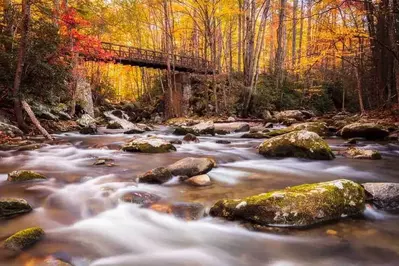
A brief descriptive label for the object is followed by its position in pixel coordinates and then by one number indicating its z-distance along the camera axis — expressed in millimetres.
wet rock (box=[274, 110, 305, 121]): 18022
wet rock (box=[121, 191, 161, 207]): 4085
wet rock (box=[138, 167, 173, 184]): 4938
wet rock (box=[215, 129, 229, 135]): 12930
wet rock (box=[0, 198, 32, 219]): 3467
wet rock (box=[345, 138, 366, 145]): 9298
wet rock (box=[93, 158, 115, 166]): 6508
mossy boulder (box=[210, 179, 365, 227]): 3236
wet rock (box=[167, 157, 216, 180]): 5188
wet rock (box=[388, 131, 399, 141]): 9602
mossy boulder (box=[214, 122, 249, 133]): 13323
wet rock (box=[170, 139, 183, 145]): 9622
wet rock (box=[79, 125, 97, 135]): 12875
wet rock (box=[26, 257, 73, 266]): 2490
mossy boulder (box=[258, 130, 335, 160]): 6699
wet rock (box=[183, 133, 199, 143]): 10375
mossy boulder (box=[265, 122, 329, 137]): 10531
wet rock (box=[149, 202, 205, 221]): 3636
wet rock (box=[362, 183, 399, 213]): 3719
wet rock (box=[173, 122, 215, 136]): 12680
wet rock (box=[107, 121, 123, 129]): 15841
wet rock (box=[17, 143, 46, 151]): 7996
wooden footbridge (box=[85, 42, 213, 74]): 22298
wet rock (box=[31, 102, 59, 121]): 12338
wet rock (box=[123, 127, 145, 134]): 13500
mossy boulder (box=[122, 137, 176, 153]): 7859
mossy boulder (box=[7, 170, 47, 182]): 5004
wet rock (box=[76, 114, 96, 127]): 15733
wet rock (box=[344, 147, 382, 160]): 6883
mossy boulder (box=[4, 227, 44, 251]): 2736
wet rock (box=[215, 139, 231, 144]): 10052
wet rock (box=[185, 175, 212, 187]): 4832
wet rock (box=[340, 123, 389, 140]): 9828
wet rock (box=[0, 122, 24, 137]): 9703
